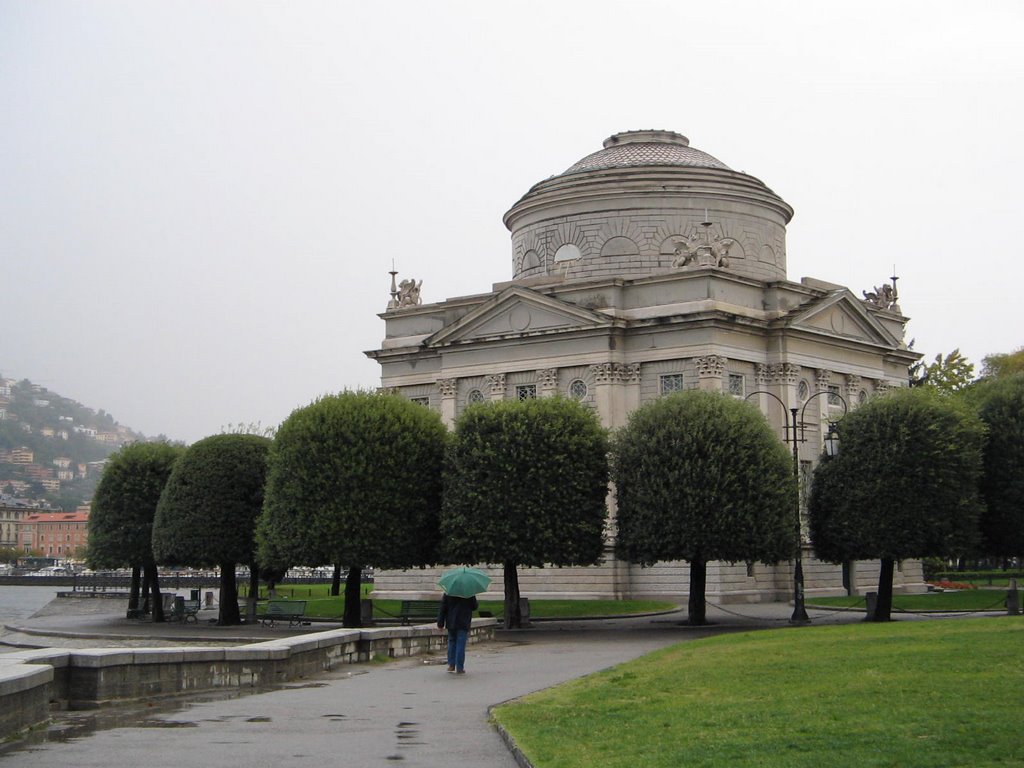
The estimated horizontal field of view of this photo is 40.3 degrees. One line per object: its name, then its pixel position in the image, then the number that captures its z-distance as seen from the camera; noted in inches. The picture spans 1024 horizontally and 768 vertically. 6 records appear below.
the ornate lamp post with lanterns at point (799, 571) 1863.9
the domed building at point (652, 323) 2559.1
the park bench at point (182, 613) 2468.0
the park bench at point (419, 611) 2093.4
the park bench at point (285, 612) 2199.8
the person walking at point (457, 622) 1095.0
